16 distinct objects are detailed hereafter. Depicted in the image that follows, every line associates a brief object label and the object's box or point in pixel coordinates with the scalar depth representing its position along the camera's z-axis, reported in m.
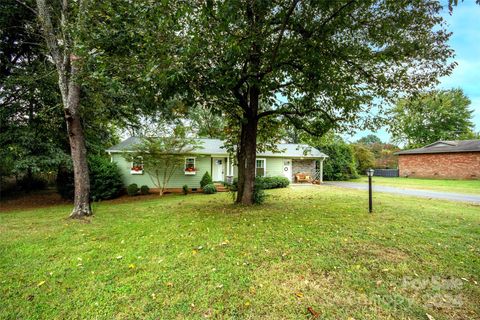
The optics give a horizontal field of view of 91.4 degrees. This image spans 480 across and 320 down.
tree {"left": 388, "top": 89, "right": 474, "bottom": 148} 35.00
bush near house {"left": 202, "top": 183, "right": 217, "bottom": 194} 14.24
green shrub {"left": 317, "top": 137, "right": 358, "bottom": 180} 22.47
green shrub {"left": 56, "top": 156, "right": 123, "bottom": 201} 12.41
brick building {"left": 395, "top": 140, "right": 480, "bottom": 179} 21.02
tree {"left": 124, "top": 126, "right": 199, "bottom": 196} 12.94
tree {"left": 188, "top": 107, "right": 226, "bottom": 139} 26.17
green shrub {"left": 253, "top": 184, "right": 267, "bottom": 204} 8.44
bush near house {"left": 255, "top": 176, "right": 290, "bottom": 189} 15.72
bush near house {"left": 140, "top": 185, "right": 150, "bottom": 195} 14.52
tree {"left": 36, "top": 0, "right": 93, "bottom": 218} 6.96
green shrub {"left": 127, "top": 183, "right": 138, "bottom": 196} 14.11
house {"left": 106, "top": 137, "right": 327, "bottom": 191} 15.07
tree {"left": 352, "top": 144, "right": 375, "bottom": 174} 26.69
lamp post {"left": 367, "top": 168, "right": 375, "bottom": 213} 6.78
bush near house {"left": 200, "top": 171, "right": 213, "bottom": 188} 15.14
